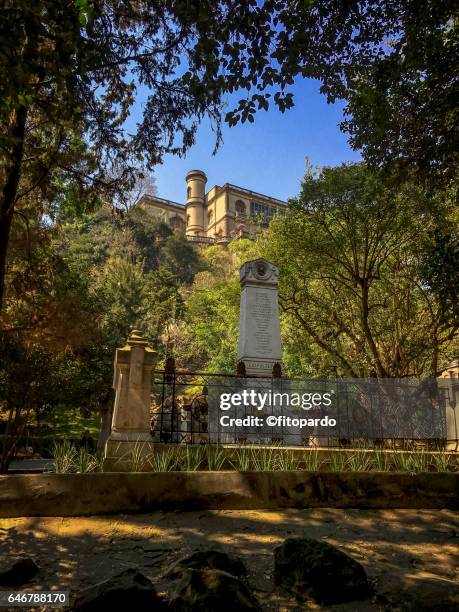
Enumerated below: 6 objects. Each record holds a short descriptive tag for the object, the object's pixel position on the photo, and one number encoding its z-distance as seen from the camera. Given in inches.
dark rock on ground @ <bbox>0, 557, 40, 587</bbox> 151.8
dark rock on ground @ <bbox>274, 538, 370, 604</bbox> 143.9
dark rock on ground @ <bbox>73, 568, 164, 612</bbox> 126.6
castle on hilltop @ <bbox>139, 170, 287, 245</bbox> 3097.9
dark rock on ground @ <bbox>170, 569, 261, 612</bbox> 125.6
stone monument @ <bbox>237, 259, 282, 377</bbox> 510.3
